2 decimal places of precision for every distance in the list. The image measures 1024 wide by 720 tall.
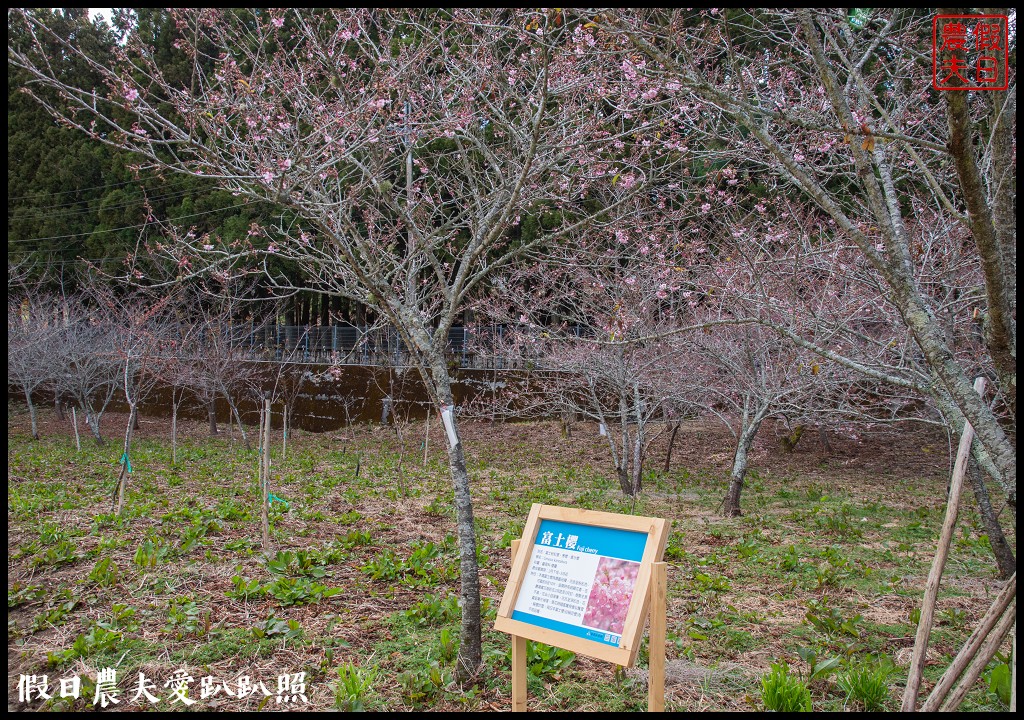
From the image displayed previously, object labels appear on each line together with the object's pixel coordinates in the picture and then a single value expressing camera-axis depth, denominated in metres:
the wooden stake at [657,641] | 2.59
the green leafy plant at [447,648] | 3.62
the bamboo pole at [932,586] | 2.49
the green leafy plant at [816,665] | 3.31
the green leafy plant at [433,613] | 4.20
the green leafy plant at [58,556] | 5.20
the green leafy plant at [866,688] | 3.01
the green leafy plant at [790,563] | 5.50
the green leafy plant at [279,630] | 3.89
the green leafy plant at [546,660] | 3.45
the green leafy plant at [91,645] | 3.54
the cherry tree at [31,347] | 15.86
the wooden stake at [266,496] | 5.52
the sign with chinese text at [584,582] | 2.60
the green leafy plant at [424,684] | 3.19
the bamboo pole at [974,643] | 2.26
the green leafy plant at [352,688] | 3.05
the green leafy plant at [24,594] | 4.41
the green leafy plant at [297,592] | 4.49
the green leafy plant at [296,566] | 5.04
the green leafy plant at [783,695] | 2.87
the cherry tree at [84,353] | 15.85
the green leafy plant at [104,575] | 4.73
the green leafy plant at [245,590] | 4.54
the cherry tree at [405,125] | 3.47
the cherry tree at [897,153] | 2.17
